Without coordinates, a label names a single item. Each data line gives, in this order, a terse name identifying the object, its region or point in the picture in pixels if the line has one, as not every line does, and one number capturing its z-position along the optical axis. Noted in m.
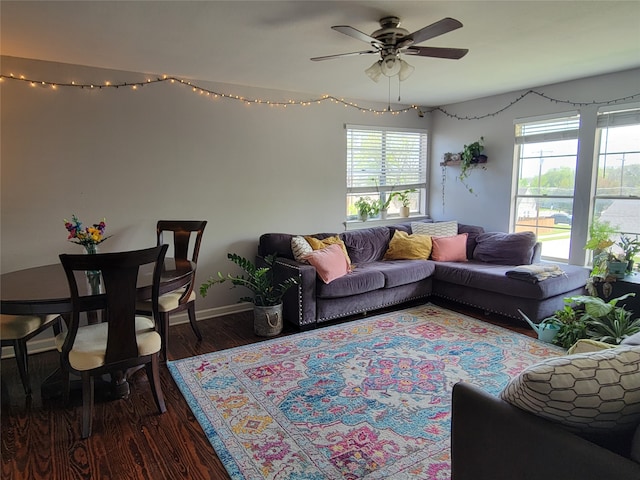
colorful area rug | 2.08
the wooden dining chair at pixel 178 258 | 3.13
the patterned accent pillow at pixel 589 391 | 1.16
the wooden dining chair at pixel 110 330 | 2.19
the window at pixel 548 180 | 4.47
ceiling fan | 2.40
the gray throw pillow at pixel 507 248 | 4.51
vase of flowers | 2.85
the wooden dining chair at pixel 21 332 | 2.56
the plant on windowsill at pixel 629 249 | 3.68
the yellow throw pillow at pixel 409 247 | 4.86
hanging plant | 5.25
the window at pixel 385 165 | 5.26
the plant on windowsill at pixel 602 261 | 3.71
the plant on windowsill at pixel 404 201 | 5.76
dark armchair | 1.11
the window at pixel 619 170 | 3.96
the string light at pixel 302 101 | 3.42
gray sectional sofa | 3.81
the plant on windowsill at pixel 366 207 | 5.36
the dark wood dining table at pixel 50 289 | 2.23
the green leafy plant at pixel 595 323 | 3.20
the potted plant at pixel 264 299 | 3.74
